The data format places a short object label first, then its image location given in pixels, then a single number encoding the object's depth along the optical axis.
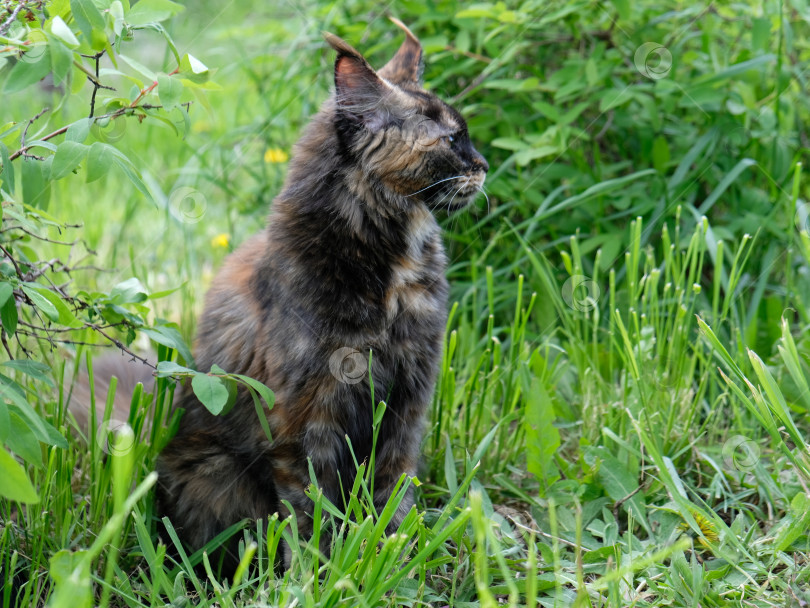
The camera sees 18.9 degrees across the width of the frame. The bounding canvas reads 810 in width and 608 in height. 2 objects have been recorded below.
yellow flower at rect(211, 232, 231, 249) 2.29
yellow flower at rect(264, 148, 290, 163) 2.39
